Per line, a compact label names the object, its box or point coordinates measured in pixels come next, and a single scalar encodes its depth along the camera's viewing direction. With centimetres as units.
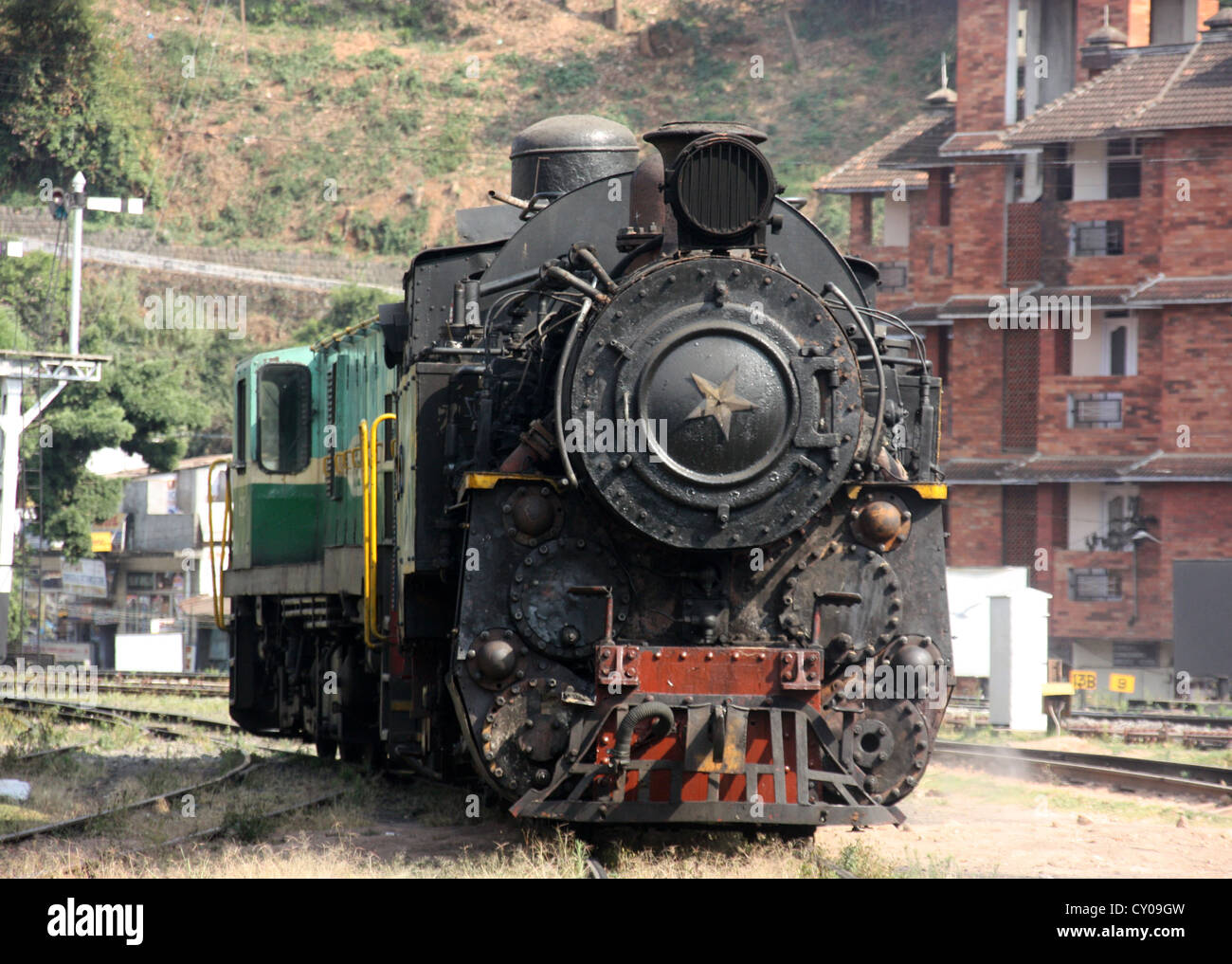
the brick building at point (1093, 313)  3703
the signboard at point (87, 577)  4244
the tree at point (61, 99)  6412
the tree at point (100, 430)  4128
